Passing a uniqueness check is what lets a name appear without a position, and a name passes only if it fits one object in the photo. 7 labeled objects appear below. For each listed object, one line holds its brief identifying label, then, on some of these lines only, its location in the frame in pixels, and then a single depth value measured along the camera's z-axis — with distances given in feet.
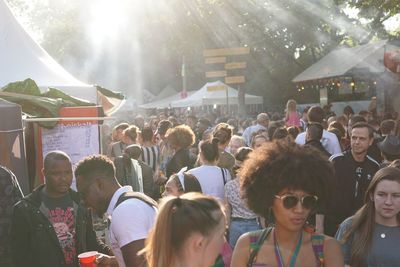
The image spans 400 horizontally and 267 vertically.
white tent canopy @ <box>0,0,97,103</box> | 30.91
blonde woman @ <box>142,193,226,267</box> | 8.50
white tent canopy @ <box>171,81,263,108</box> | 90.74
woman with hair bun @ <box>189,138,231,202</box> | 21.06
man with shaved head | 14.52
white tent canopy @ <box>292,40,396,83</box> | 65.26
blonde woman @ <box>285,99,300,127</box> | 41.04
